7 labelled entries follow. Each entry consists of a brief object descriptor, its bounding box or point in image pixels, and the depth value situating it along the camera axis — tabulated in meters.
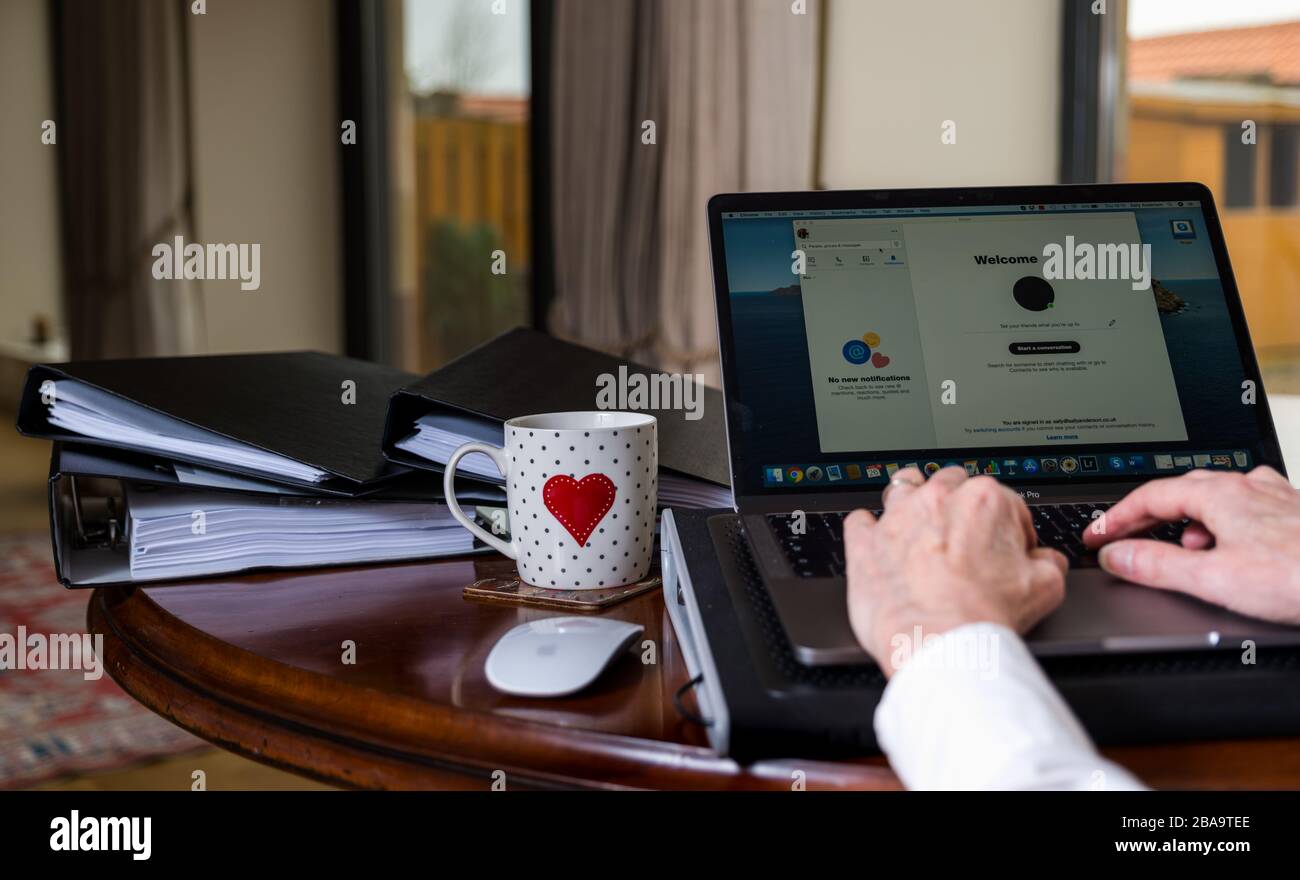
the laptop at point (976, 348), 0.84
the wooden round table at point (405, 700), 0.54
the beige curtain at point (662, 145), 2.71
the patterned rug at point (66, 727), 2.16
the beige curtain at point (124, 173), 4.09
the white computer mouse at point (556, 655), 0.61
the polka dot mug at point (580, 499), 0.79
